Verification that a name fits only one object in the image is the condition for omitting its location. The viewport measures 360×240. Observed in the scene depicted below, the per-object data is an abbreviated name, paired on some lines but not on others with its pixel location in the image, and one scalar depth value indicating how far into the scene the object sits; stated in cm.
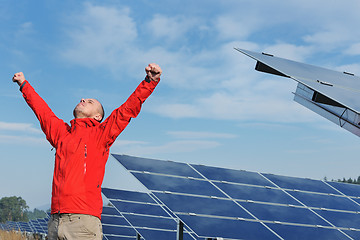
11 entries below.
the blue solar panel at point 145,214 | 1341
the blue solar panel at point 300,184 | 1247
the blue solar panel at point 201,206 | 912
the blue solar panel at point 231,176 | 1141
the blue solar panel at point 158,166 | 1072
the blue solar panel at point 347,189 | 1352
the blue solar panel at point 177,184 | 987
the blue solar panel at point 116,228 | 1861
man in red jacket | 446
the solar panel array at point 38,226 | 3523
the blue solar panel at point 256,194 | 1053
